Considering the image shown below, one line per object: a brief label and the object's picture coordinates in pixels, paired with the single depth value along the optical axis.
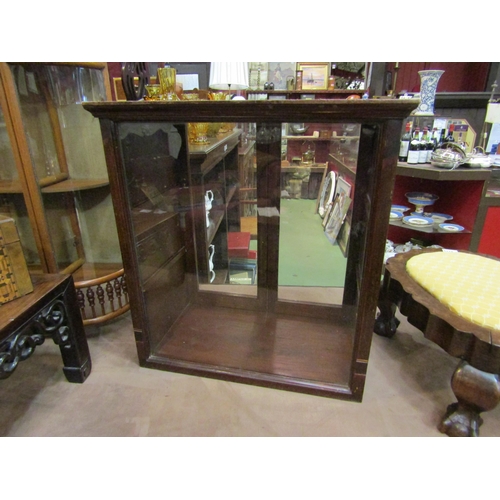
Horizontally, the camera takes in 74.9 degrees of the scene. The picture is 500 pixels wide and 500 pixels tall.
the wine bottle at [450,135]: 1.67
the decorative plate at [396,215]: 1.73
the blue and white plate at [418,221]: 1.65
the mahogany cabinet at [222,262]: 0.74
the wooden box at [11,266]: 0.80
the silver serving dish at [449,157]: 1.47
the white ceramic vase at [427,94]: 1.62
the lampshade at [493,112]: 1.61
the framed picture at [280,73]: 2.47
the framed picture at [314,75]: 2.46
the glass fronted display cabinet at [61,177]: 1.05
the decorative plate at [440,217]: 1.68
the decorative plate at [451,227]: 1.59
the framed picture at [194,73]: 2.27
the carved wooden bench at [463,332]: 0.75
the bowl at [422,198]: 1.73
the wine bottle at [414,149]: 1.60
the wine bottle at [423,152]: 1.60
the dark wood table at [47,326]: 0.76
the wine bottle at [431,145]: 1.61
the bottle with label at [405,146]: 1.67
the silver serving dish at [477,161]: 1.48
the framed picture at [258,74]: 2.47
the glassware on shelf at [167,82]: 1.04
